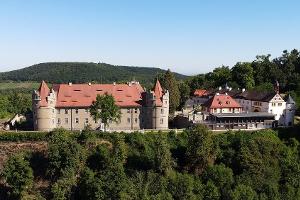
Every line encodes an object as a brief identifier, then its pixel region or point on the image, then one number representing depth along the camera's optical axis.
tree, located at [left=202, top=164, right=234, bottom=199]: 55.78
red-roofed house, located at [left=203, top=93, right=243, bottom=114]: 78.06
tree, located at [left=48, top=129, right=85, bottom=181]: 56.69
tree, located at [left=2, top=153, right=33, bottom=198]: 54.72
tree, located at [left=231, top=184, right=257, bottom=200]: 53.50
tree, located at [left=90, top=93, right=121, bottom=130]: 64.75
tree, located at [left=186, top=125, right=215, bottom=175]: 57.66
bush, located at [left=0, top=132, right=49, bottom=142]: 62.22
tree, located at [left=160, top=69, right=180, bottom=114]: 80.06
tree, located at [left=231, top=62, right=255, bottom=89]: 105.44
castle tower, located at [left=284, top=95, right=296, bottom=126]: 75.12
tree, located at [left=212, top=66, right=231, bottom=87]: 111.85
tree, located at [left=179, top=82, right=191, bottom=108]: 96.44
